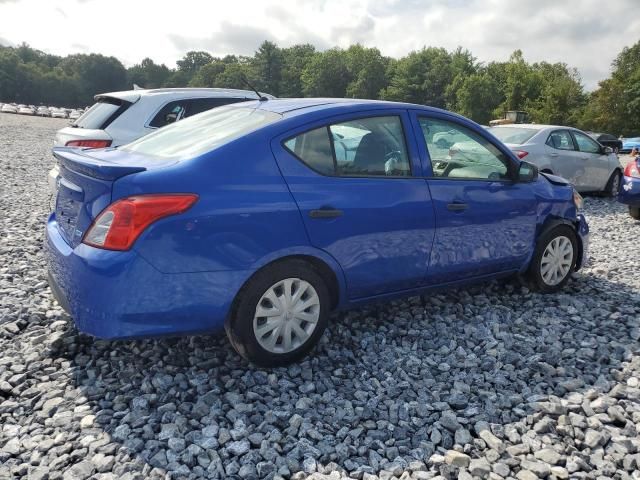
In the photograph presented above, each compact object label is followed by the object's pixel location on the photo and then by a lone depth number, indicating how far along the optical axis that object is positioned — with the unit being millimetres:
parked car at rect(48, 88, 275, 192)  6547
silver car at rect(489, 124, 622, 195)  9602
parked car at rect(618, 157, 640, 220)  8578
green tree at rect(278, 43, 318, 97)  106688
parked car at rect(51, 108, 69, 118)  56662
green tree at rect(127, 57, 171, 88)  131250
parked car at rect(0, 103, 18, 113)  56391
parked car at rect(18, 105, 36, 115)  56288
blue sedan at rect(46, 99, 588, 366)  2824
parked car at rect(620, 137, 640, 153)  33256
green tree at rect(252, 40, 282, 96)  107562
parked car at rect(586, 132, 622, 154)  28816
